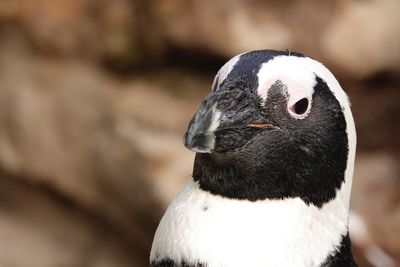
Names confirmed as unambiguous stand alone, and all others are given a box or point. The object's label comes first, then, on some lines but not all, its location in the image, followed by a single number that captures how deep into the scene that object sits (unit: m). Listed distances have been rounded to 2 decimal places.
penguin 2.78
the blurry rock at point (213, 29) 5.96
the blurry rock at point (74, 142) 6.49
